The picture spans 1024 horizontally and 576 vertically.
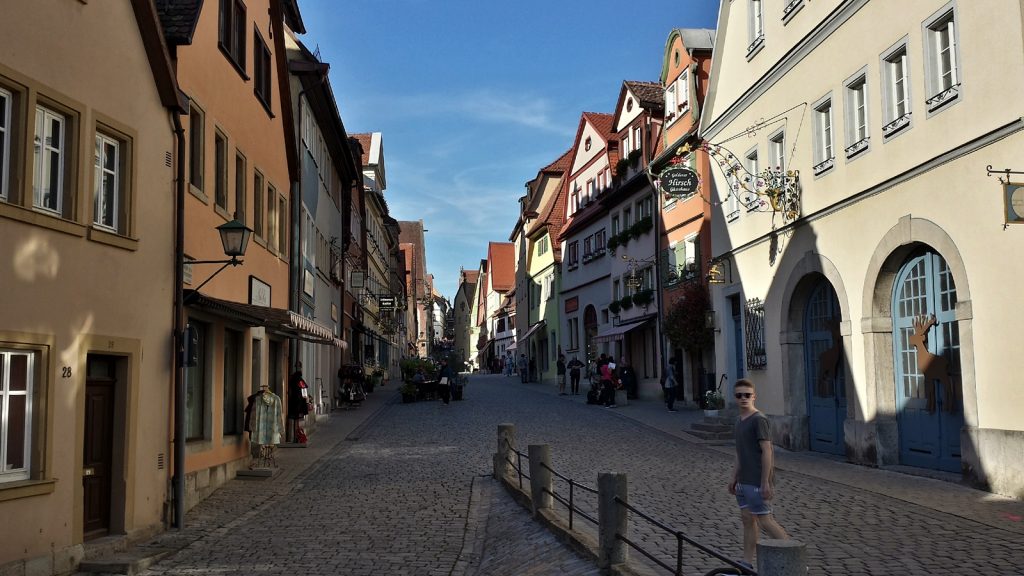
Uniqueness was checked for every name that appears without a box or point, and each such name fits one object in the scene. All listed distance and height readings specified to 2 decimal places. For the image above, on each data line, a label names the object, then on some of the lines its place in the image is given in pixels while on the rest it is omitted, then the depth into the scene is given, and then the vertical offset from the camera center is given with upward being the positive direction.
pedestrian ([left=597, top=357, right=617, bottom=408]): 30.67 -0.31
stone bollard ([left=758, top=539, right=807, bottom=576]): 4.23 -0.81
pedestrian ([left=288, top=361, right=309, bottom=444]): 20.03 -0.39
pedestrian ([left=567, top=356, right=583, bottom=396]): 37.69 +0.10
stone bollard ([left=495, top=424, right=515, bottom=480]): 14.26 -1.05
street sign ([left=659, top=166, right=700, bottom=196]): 19.84 +3.92
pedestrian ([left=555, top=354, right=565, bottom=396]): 39.09 +0.15
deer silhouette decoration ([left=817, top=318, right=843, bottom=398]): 16.84 +0.16
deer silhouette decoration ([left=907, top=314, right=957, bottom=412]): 13.31 +0.04
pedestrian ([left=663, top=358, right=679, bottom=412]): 27.80 -0.36
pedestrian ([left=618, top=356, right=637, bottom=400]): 34.02 -0.19
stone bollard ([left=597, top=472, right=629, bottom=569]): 7.44 -1.10
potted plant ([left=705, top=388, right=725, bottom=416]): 21.23 -0.62
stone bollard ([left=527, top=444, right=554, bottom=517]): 10.57 -1.11
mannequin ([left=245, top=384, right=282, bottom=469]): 16.02 -0.63
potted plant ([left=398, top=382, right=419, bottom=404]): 35.16 -0.50
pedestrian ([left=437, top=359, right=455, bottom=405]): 33.78 -0.19
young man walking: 7.36 -0.75
